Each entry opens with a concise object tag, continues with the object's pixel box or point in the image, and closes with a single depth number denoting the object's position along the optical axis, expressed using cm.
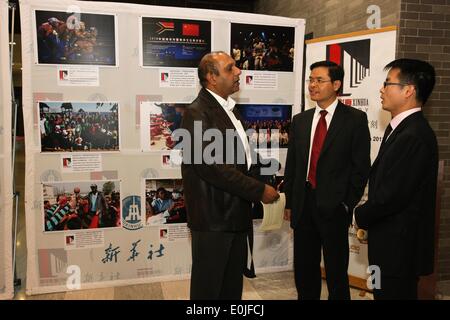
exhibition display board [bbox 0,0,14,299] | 280
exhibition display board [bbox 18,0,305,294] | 296
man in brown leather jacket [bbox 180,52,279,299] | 198
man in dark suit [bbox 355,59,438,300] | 179
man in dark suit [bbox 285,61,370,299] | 240
